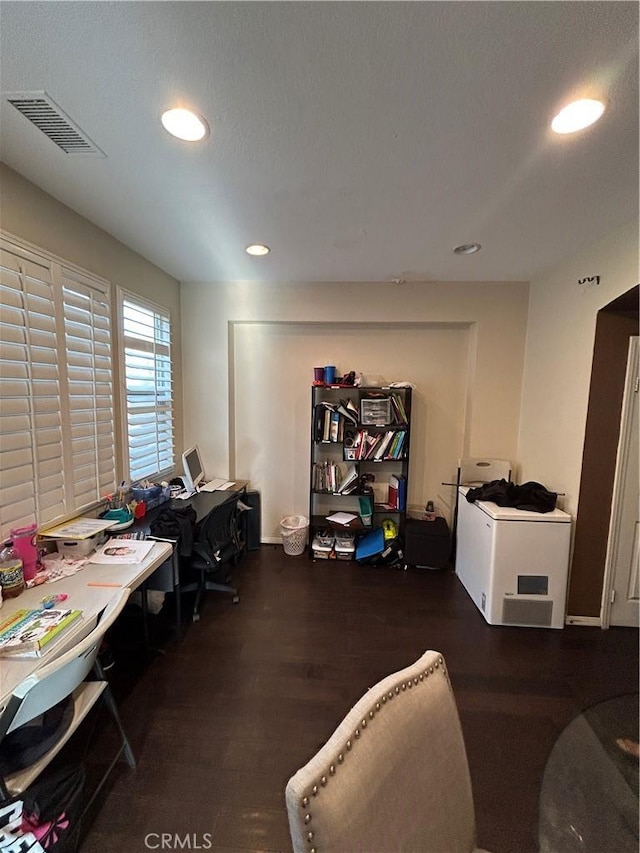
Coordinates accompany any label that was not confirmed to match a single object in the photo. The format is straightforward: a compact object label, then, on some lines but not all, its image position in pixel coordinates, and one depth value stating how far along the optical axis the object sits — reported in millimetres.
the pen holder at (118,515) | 2188
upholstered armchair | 570
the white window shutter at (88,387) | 2008
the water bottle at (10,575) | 1454
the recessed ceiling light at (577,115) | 1223
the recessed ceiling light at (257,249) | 2451
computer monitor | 2871
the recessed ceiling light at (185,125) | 1299
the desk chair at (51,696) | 957
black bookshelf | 3205
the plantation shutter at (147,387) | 2588
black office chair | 2295
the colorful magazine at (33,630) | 1155
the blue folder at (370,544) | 3180
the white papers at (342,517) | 3271
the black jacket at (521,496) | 2402
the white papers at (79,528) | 1835
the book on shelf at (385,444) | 3207
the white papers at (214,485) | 3172
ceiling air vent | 1244
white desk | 1099
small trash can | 3324
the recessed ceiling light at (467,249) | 2383
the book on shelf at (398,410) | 3189
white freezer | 2283
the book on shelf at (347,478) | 3312
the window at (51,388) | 1628
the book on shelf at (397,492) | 3219
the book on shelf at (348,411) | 3227
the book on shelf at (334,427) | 3244
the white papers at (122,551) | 1795
